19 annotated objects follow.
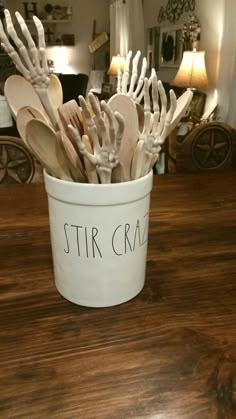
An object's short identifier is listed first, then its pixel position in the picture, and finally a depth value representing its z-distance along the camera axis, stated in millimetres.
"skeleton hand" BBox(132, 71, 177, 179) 400
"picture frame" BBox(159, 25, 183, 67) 3359
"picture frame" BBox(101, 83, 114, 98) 4955
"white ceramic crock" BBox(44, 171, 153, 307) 416
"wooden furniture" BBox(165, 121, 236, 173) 1256
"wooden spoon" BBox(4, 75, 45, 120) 439
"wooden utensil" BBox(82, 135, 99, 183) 399
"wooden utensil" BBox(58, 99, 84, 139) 411
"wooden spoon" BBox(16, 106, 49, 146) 423
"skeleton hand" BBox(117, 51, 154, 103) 500
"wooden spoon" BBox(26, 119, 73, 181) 389
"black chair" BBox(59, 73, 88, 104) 4957
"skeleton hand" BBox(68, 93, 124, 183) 349
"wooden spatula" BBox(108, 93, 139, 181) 415
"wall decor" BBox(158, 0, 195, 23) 3138
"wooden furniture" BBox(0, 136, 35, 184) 1076
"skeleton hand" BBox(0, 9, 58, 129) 352
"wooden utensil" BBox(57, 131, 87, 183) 389
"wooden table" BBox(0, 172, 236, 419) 343
